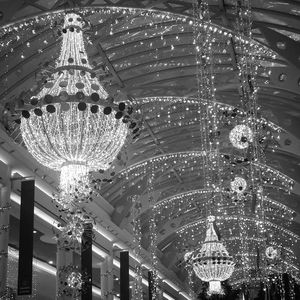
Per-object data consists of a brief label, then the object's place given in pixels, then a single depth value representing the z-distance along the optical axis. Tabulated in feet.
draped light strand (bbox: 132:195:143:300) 102.44
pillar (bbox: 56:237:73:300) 73.08
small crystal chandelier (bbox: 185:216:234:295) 38.93
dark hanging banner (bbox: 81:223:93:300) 66.80
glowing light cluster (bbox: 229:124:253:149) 46.29
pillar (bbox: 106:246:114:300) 101.72
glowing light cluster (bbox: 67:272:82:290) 64.69
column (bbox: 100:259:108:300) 99.83
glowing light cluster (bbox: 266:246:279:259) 81.25
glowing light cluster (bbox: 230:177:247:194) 54.90
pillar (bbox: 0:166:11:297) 60.77
